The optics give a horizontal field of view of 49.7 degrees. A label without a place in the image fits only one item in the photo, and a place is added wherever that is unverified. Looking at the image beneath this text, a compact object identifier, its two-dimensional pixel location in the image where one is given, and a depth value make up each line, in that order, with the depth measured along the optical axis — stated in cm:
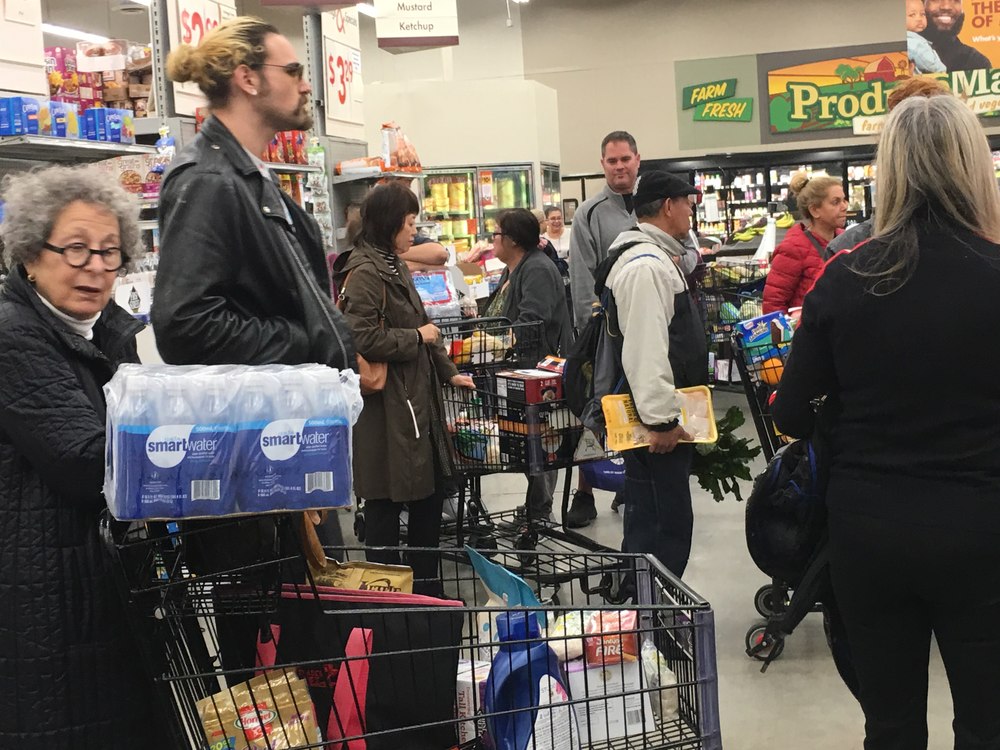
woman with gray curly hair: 182
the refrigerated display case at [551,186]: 1412
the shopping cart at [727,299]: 764
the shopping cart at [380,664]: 169
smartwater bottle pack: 146
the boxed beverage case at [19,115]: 409
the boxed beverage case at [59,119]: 427
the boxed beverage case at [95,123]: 474
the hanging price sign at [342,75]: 761
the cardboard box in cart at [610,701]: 192
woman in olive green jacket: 409
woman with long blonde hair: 204
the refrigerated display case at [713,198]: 1647
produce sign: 1712
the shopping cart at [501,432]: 439
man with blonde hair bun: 195
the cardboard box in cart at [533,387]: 432
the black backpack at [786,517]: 264
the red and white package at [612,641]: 191
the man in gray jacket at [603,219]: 559
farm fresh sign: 1752
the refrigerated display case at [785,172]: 1641
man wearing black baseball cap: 352
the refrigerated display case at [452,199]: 1284
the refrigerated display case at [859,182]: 1606
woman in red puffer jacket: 539
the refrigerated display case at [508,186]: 1330
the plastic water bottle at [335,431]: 151
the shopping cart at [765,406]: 381
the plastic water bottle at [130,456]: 145
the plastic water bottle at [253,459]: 148
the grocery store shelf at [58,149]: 417
